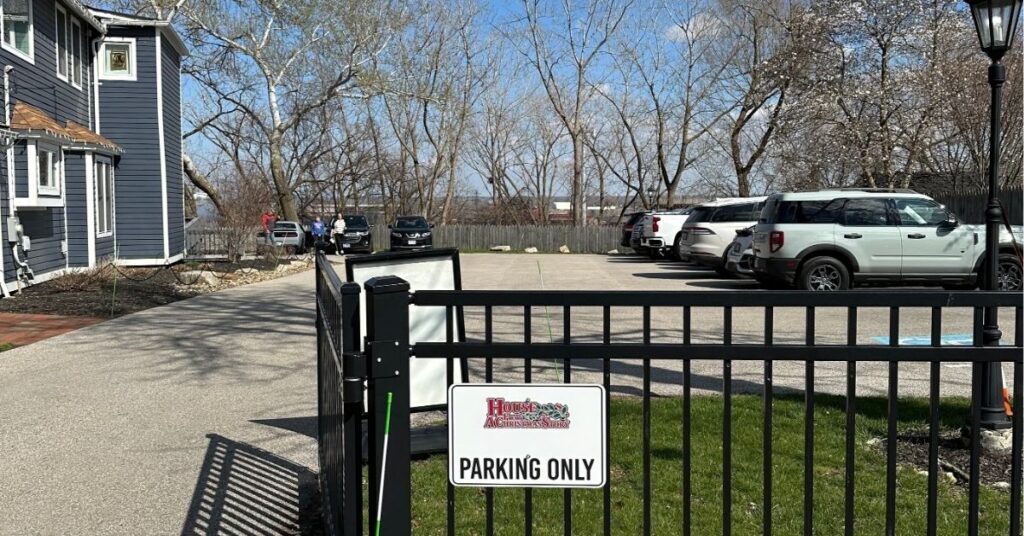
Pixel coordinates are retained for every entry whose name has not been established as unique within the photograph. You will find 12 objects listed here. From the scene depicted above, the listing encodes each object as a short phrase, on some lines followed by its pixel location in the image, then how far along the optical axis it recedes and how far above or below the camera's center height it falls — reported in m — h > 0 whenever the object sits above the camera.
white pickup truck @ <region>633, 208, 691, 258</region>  28.69 -0.09
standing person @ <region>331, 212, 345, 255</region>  35.94 -0.20
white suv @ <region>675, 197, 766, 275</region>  21.67 -0.10
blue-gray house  16.36 +1.82
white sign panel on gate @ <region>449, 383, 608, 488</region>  2.63 -0.62
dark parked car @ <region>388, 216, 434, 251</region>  38.12 -0.39
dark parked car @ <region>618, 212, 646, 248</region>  33.81 -0.07
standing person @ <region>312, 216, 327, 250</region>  35.29 -0.07
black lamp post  5.89 +0.76
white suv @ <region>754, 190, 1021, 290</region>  15.43 -0.33
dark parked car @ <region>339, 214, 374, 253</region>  37.28 -0.46
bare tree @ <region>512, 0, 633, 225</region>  44.72 +6.09
